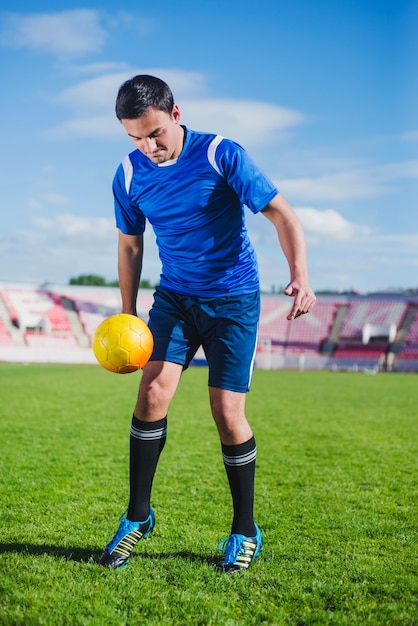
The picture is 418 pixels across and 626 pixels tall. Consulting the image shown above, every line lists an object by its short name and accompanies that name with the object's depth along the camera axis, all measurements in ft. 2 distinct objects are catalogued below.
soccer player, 11.77
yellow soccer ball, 12.23
